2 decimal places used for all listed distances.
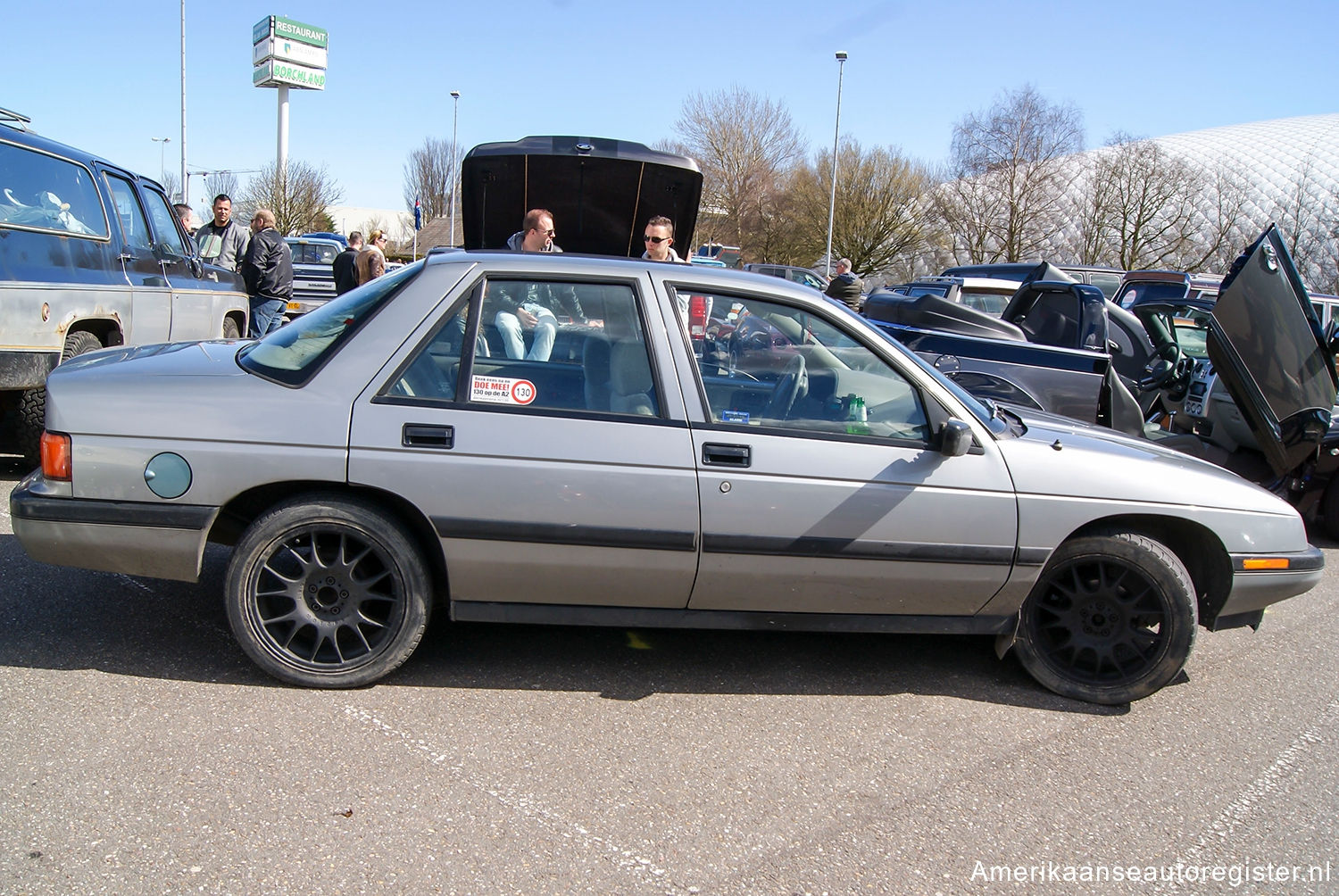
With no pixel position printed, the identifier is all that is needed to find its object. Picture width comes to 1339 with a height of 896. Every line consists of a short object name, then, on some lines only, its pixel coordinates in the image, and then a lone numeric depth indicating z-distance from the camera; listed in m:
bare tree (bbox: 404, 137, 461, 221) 61.91
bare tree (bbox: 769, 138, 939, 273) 41.38
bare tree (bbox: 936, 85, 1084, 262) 37.62
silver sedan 3.28
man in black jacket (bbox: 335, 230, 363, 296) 11.79
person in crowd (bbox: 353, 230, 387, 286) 11.17
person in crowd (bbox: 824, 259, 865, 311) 11.16
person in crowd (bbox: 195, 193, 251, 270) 9.45
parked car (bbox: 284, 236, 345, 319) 18.27
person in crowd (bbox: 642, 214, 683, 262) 5.94
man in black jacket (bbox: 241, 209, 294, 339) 9.33
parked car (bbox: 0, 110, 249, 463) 5.52
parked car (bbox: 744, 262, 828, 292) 26.75
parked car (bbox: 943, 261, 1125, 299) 16.75
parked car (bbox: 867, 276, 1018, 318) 10.46
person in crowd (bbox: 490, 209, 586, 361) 3.46
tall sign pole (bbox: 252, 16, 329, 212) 55.94
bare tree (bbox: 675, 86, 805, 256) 43.03
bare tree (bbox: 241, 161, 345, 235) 34.78
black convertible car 5.25
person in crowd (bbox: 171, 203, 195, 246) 12.62
